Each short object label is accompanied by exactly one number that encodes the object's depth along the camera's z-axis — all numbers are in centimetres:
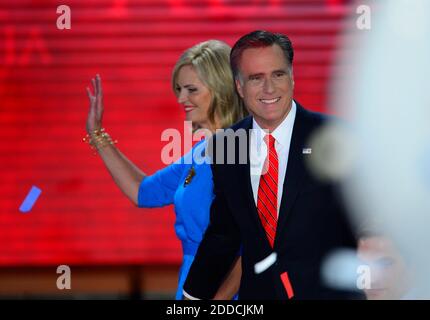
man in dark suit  616
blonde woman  807
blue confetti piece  1562
